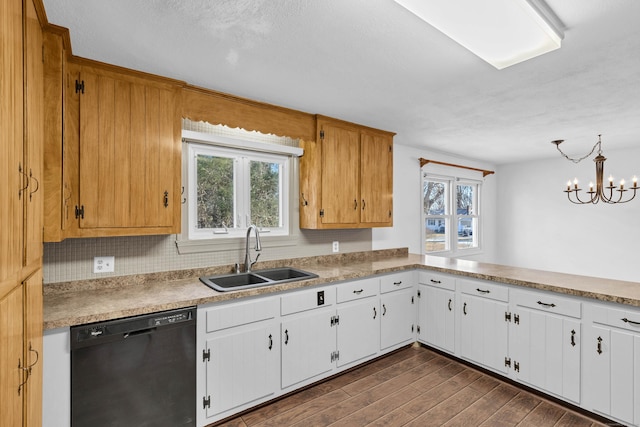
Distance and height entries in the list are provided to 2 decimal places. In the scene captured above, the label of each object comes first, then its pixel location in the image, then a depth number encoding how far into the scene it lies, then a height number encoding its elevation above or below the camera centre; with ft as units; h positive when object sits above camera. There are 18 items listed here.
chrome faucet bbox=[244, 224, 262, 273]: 8.79 -0.98
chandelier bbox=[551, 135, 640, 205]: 11.16 +1.08
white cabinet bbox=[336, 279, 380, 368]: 8.93 -3.08
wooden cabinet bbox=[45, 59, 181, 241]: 6.21 +1.21
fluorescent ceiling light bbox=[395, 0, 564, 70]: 4.65 +3.05
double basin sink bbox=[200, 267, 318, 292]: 7.80 -1.69
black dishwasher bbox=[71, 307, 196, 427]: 5.41 -2.83
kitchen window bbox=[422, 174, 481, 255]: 15.97 +0.05
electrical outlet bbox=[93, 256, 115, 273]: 7.25 -1.12
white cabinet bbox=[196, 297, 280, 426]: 6.66 -3.12
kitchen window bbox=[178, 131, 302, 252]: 8.69 +0.79
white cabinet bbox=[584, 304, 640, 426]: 6.51 -3.10
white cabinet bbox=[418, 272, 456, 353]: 9.82 -3.04
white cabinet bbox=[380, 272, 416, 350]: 9.96 -3.07
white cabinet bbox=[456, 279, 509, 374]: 8.57 -3.03
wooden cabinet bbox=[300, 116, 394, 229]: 10.07 +1.25
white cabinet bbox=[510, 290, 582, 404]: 7.31 -3.06
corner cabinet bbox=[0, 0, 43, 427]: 3.10 +0.01
